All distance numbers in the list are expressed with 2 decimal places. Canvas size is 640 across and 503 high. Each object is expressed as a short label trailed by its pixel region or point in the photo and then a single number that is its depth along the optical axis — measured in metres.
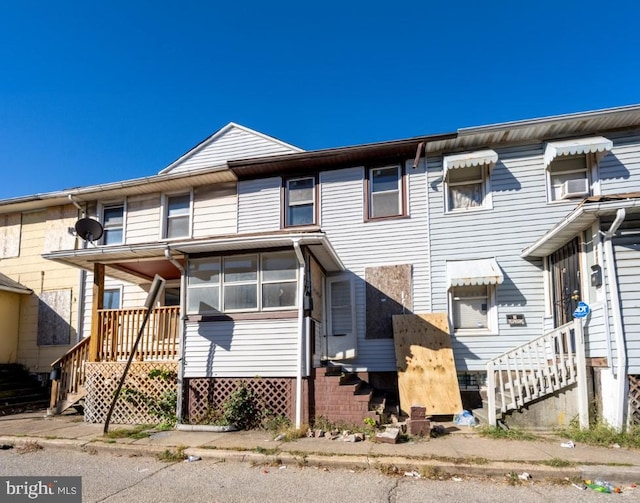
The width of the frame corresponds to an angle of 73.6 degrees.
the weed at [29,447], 6.90
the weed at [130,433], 7.40
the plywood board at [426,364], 8.62
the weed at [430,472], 5.26
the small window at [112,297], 11.98
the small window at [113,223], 12.28
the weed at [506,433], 6.86
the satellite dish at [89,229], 10.62
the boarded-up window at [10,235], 13.28
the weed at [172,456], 6.20
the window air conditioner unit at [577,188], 9.31
